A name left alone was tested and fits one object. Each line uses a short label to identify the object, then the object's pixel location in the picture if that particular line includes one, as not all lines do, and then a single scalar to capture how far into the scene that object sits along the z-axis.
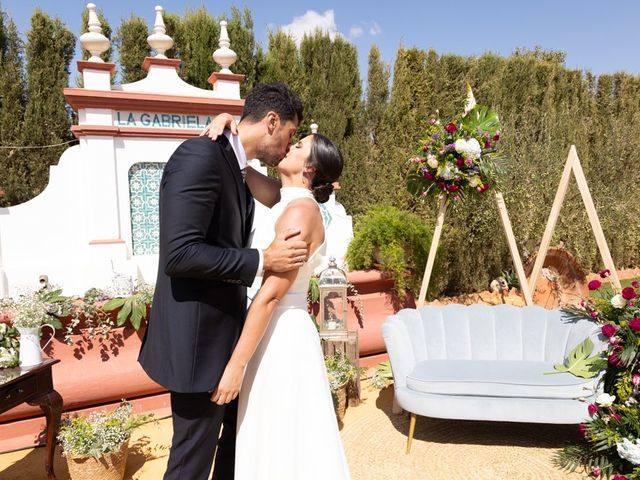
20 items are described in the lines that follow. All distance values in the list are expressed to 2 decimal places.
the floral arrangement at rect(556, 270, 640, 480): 2.88
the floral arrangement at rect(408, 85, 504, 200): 4.45
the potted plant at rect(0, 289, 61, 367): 3.02
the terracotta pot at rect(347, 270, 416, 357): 5.02
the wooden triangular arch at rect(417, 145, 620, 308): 4.42
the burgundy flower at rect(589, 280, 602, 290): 3.38
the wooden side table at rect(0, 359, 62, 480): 2.73
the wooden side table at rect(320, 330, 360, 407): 4.26
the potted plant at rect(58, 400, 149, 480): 3.01
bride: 2.11
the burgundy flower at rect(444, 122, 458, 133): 4.43
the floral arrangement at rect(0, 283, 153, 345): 3.46
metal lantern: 4.42
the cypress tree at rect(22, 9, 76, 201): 6.58
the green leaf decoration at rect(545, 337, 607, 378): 3.29
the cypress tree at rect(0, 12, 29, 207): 6.46
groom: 1.72
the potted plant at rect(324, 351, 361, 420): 3.90
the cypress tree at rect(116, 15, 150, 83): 7.12
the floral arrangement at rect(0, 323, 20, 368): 2.97
